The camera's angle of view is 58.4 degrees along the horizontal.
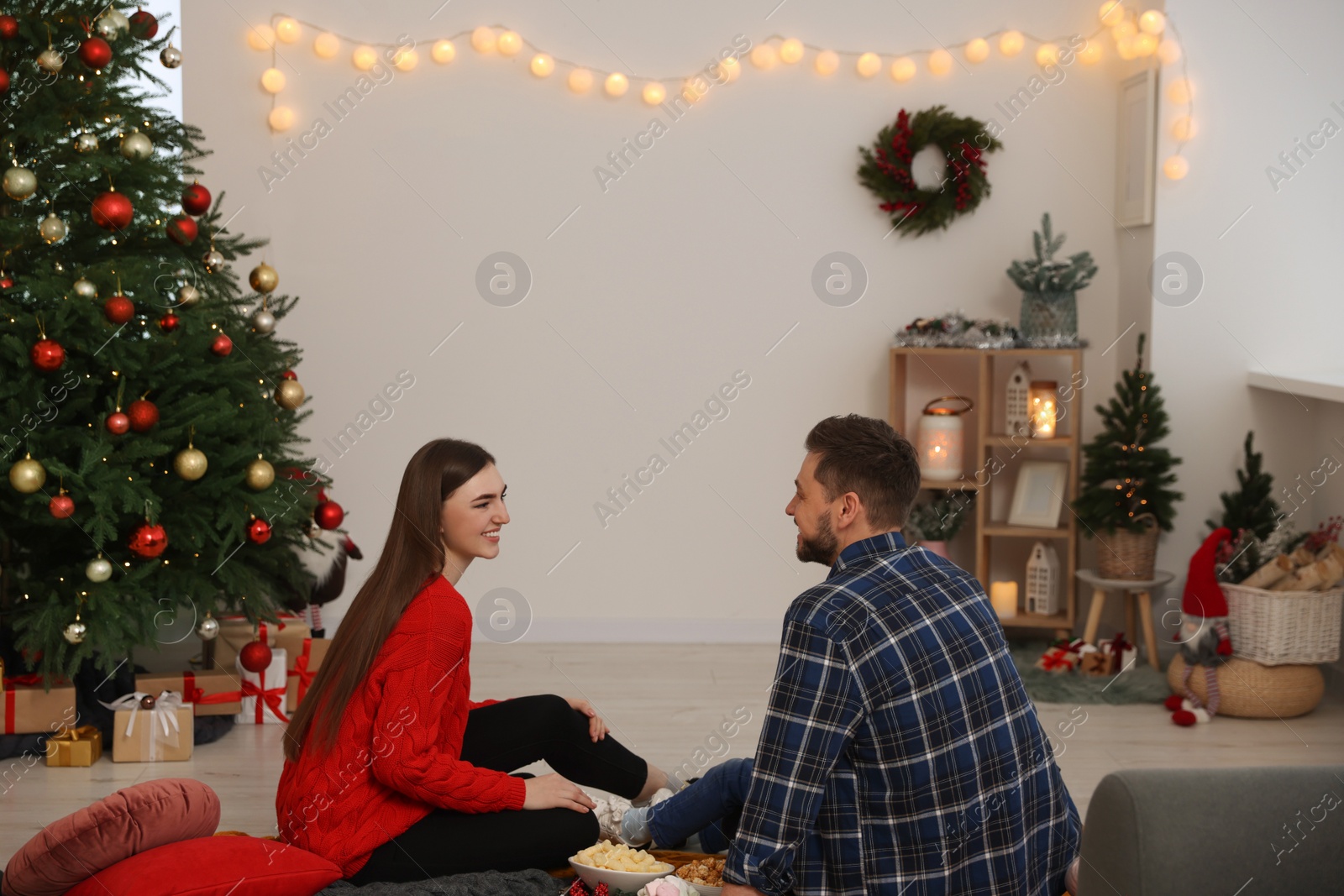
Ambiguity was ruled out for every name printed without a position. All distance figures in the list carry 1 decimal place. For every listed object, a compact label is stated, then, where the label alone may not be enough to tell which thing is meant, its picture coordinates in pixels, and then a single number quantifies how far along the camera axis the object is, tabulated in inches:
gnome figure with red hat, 141.8
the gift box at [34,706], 122.9
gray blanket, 80.7
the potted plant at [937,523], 165.0
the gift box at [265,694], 134.0
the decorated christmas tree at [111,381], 115.2
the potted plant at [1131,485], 153.8
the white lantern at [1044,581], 164.2
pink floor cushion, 76.2
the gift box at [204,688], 129.2
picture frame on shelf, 163.0
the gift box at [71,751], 120.7
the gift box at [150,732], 122.6
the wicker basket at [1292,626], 137.4
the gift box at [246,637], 136.9
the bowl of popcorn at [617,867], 85.4
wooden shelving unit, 161.0
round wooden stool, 153.7
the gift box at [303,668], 137.5
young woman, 81.2
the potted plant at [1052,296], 159.5
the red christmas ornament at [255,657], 128.5
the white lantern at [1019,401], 164.4
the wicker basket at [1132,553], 154.5
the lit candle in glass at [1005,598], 162.9
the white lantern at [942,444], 163.6
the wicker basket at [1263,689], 138.8
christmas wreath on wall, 165.9
